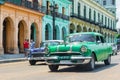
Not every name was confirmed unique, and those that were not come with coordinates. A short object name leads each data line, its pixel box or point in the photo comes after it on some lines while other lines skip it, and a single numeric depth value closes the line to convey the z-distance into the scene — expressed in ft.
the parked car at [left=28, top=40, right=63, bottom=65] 72.73
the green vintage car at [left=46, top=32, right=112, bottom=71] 51.70
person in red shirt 103.35
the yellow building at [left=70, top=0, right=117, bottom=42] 189.50
